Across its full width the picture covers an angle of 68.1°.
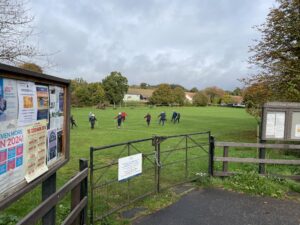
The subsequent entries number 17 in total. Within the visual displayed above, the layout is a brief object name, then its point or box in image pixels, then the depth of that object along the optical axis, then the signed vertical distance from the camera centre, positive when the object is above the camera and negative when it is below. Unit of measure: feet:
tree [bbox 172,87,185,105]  240.89 +6.63
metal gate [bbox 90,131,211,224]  13.51 -6.58
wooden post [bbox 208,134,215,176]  18.78 -4.49
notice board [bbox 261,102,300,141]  19.70 -1.43
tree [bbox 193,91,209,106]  256.93 +4.19
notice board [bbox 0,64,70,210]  5.85 -0.98
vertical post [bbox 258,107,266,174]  19.05 -4.48
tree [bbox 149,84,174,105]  235.54 +5.78
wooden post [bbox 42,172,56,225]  8.21 -3.26
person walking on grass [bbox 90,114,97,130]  62.00 -5.96
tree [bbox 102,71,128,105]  215.64 +13.86
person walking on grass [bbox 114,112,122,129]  64.43 -5.51
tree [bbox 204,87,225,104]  302.67 +12.81
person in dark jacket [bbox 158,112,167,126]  73.40 -5.37
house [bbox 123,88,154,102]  324.24 +9.80
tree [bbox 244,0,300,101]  38.39 +10.40
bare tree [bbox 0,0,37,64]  14.94 +3.48
